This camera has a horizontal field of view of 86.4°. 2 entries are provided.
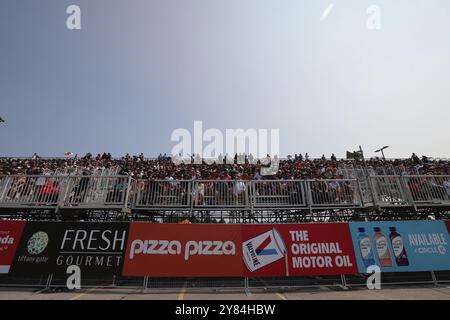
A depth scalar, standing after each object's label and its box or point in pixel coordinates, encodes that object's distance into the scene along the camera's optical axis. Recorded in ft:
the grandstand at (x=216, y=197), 32.68
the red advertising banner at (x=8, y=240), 27.40
